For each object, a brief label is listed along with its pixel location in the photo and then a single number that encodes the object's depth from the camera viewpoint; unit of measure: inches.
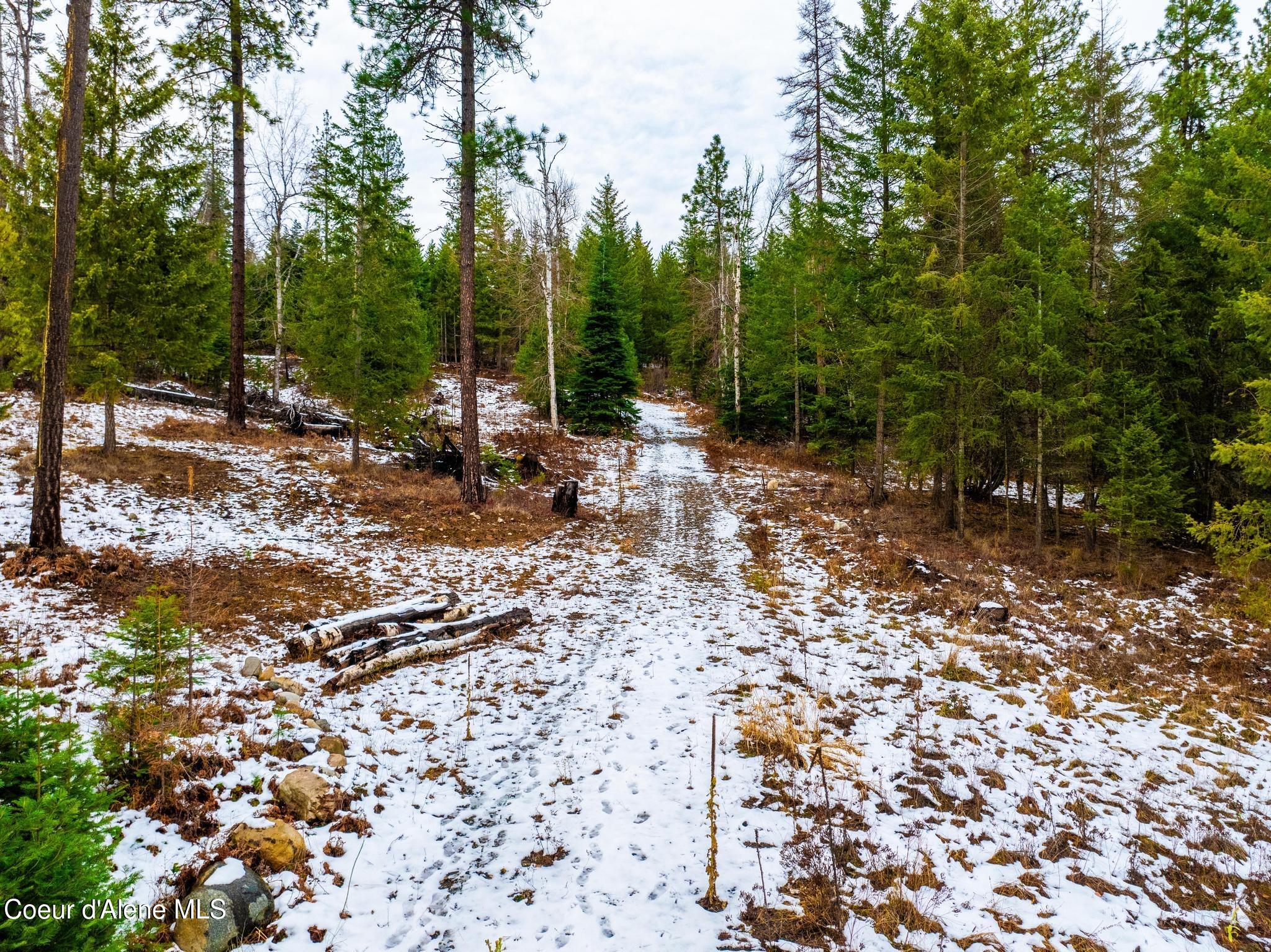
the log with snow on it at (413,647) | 260.1
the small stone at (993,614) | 374.9
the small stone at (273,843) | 152.8
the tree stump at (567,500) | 615.5
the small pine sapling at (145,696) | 166.1
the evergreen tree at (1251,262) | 309.6
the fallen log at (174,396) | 860.0
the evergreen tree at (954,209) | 502.0
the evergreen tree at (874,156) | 608.7
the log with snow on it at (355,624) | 274.7
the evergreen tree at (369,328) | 611.5
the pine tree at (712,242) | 1226.0
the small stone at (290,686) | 239.1
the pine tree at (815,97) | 773.9
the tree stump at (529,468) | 761.0
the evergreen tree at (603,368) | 1042.7
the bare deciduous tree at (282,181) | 975.6
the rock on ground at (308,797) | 174.2
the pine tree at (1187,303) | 489.1
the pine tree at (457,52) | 479.2
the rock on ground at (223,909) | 127.3
